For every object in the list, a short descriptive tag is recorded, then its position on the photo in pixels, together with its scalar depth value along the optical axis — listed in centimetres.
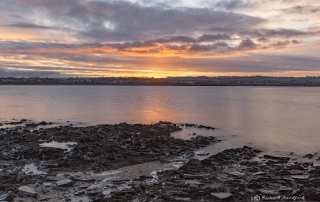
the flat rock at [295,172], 1239
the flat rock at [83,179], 1118
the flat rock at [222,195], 924
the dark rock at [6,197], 905
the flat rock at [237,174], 1200
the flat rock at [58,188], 1012
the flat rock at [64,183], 1050
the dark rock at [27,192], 947
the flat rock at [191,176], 1148
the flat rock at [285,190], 983
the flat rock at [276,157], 1536
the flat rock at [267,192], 975
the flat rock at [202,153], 1616
